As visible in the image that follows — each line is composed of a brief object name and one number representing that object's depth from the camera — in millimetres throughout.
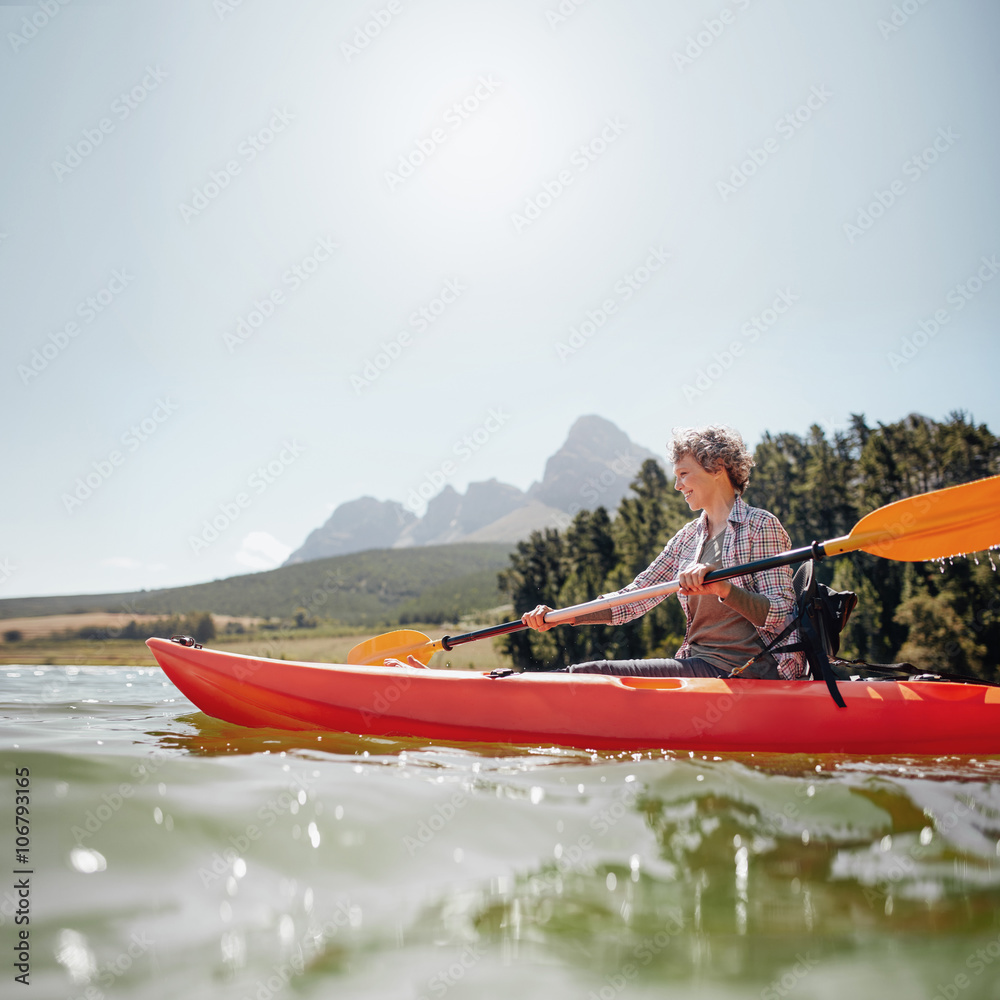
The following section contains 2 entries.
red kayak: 3631
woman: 3713
